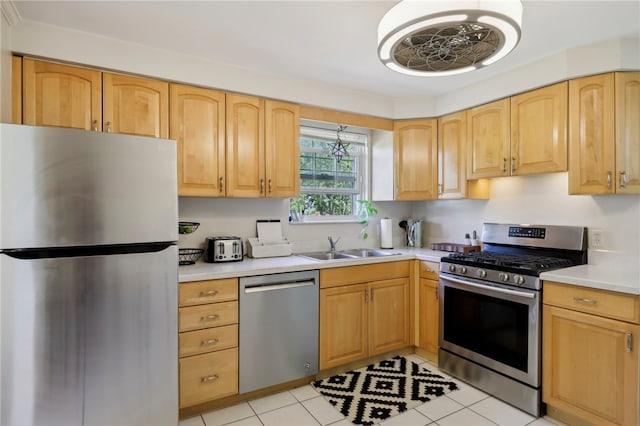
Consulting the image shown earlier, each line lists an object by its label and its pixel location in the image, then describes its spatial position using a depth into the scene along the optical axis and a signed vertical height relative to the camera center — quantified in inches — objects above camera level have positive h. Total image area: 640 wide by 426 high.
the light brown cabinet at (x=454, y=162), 123.0 +17.3
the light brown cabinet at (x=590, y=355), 73.8 -32.4
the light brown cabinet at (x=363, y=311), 106.7 -32.2
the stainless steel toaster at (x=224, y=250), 103.9 -11.4
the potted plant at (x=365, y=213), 143.3 -1.0
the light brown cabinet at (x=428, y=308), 117.3 -32.7
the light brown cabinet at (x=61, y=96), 80.0 +27.1
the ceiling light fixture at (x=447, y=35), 53.2 +29.4
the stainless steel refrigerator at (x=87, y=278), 59.1 -12.0
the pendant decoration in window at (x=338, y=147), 140.7 +25.2
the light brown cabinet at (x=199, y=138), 96.9 +20.6
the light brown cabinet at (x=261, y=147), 105.0 +19.7
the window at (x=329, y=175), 135.7 +14.3
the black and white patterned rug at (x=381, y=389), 90.6 -50.8
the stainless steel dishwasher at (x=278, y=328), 93.7 -32.4
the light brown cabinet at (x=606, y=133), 87.6 +19.4
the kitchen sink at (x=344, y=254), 126.2 -15.8
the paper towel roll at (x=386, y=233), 142.8 -9.0
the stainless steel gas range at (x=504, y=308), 89.0 -27.1
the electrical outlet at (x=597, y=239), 98.0 -8.0
